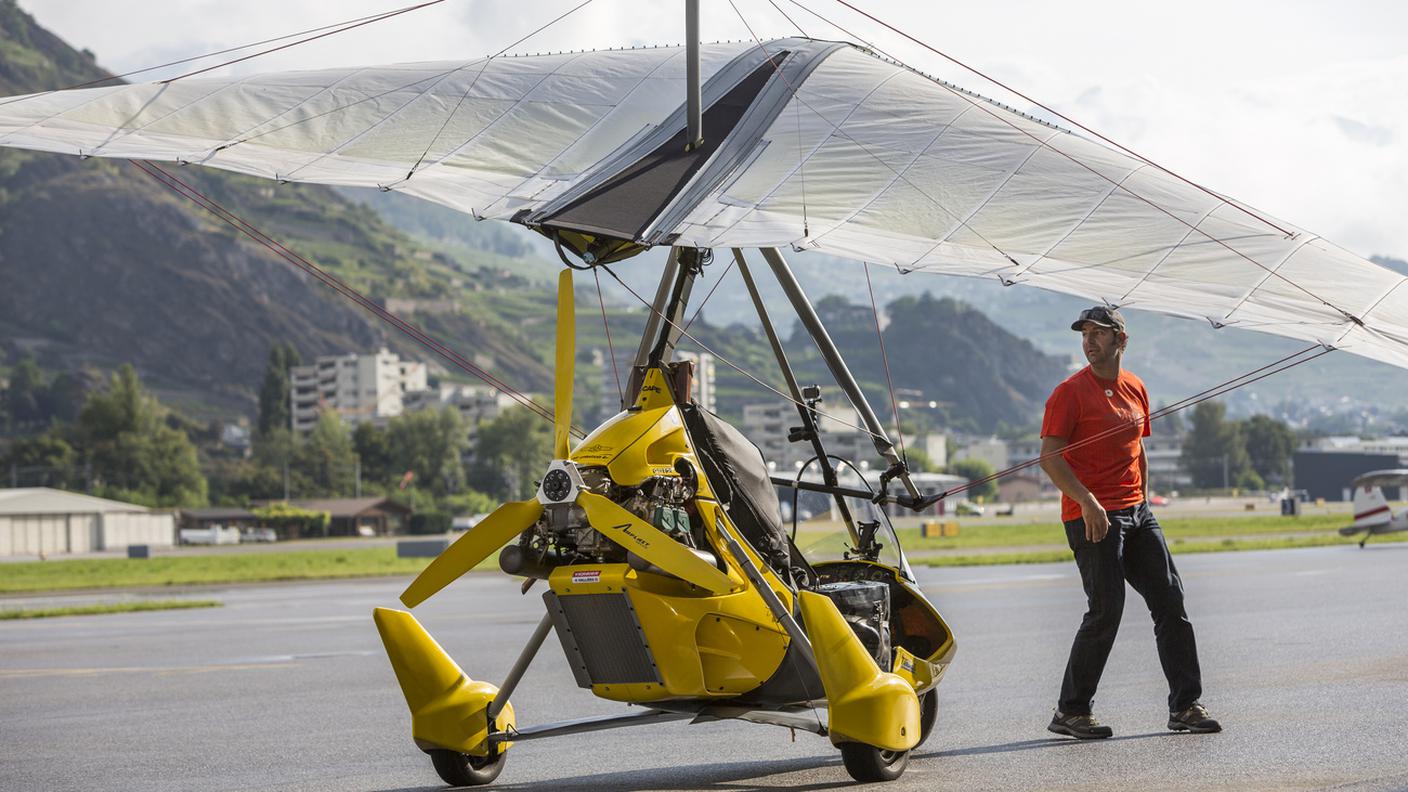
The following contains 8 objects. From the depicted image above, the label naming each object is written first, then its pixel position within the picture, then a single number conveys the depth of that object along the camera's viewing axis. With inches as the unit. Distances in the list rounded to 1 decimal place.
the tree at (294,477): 7268.7
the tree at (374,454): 7734.3
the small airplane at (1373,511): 1653.5
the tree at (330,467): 7485.2
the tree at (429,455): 7588.6
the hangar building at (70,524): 3998.5
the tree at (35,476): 7790.4
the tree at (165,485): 7214.6
